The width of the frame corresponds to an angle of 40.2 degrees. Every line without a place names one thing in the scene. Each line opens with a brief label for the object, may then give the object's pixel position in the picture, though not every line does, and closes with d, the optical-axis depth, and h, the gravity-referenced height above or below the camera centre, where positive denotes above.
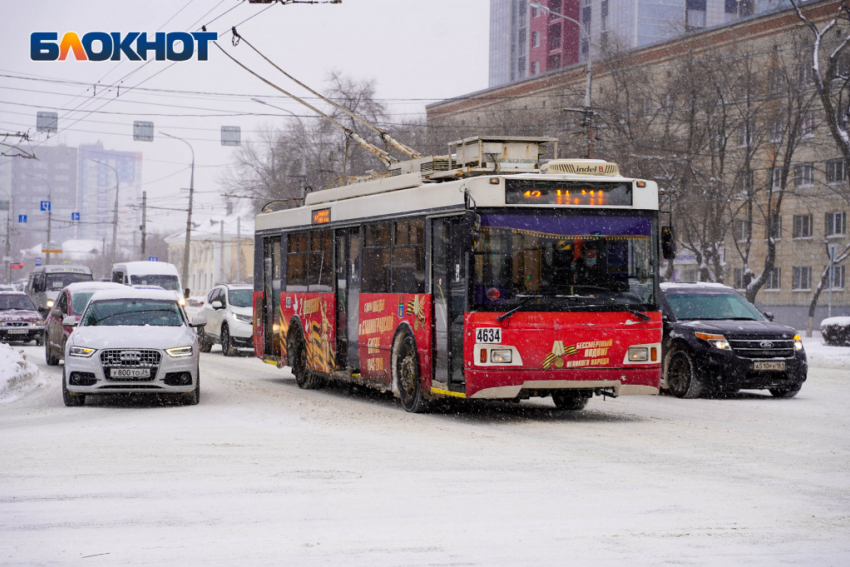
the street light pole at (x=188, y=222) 57.54 +2.96
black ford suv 16.89 -0.98
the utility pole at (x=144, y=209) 64.06 +4.00
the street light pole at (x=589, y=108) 29.59 +4.72
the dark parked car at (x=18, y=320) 32.88 -1.18
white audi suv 15.04 -1.05
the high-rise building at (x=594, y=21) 92.38 +21.79
